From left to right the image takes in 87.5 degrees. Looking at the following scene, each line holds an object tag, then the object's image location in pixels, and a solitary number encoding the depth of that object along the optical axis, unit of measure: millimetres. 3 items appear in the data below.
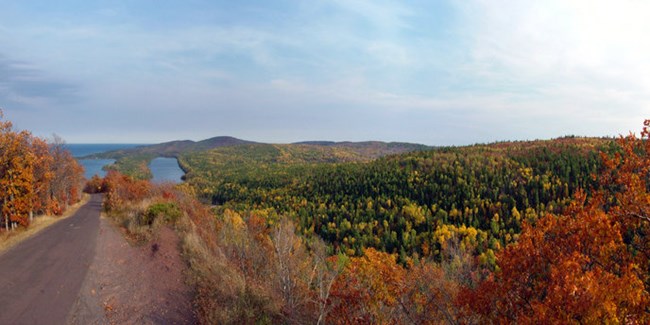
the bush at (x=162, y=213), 30100
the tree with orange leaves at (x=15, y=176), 26062
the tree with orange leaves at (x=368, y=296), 16797
